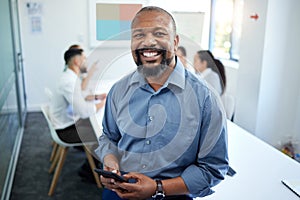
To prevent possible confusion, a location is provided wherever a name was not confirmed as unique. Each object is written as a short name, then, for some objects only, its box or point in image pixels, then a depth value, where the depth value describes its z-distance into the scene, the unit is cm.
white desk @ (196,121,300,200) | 129
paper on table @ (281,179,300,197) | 131
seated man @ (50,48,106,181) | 241
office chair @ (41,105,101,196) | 250
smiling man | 86
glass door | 365
